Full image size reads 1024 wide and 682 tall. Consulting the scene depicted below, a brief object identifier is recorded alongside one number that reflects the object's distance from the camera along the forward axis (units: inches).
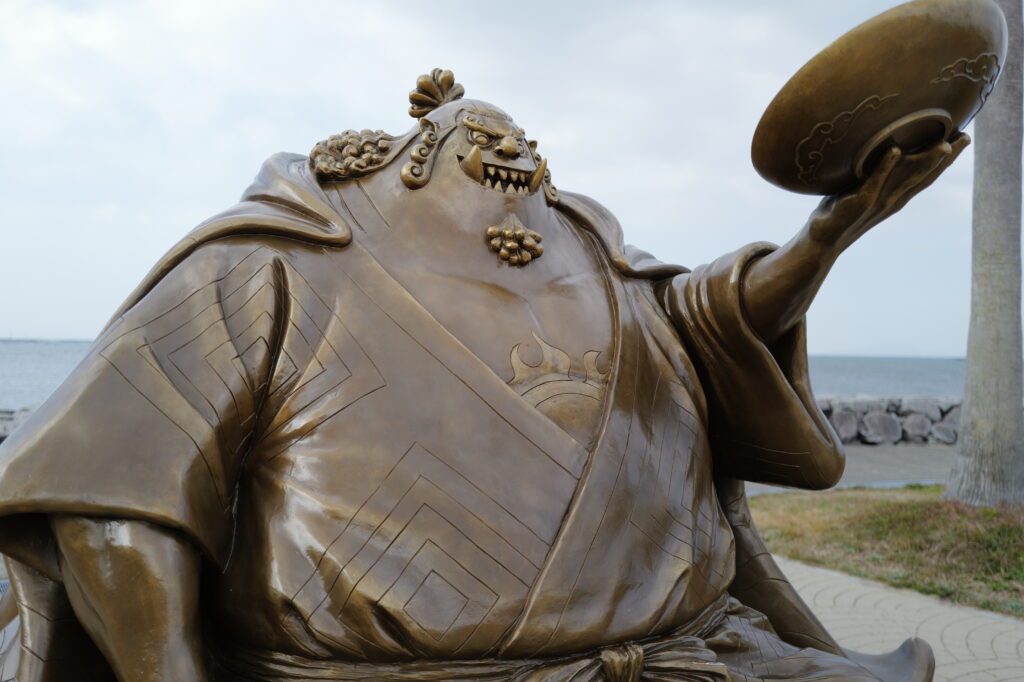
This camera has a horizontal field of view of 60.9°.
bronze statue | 62.4
